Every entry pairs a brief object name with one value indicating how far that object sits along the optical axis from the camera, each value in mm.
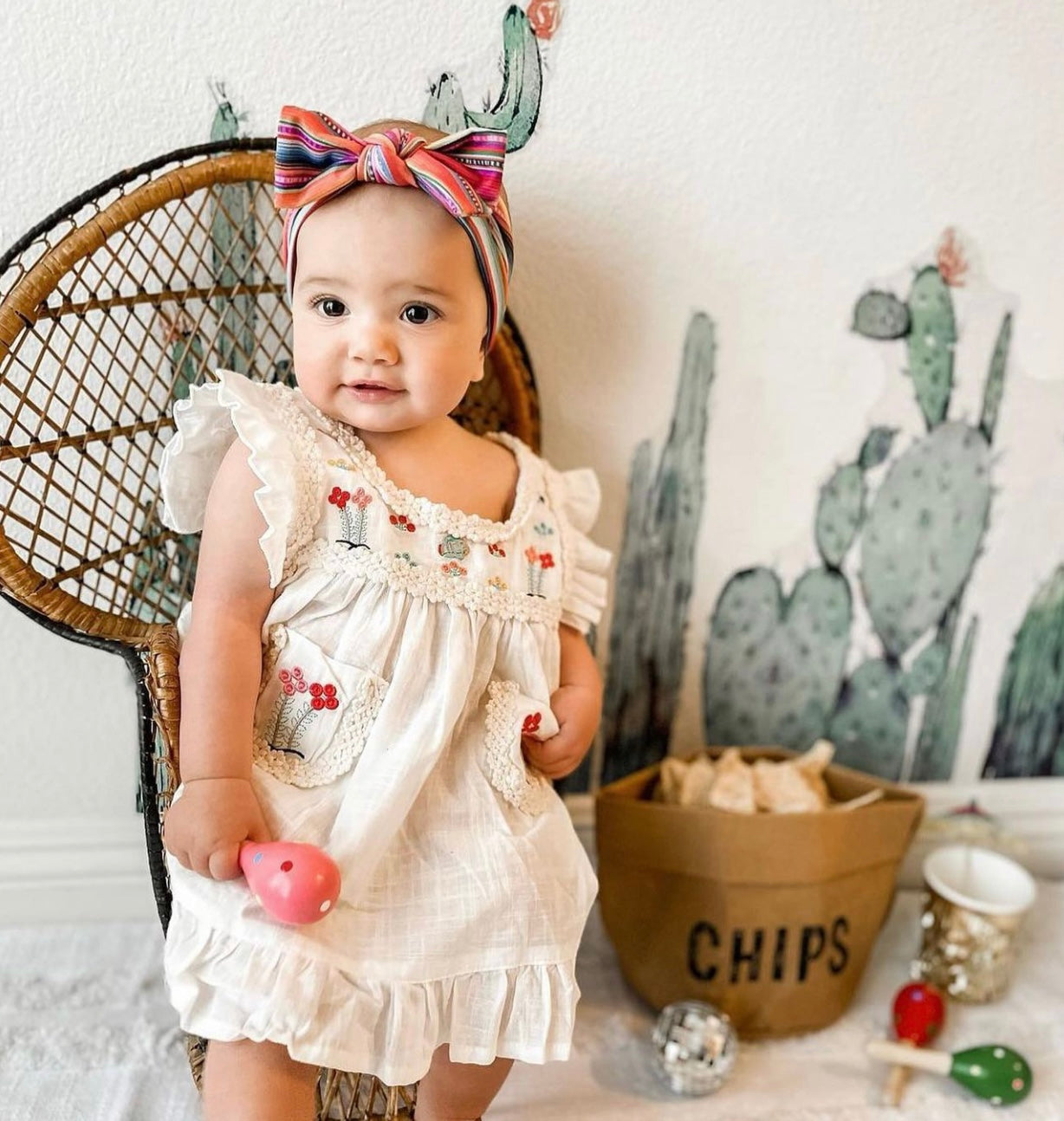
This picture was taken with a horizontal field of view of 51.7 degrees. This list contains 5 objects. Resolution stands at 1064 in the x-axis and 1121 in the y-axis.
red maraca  1217
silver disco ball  1132
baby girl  857
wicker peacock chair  956
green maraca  1137
